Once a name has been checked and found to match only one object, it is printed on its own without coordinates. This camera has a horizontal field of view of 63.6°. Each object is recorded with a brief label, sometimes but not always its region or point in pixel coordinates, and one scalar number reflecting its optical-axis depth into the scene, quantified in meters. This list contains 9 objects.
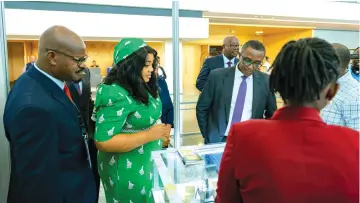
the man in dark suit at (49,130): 1.03
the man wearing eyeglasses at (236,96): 2.13
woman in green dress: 1.36
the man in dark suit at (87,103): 1.60
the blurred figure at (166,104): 2.61
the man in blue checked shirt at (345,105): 1.73
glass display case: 1.20
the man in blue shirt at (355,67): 3.20
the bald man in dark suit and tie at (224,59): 3.08
